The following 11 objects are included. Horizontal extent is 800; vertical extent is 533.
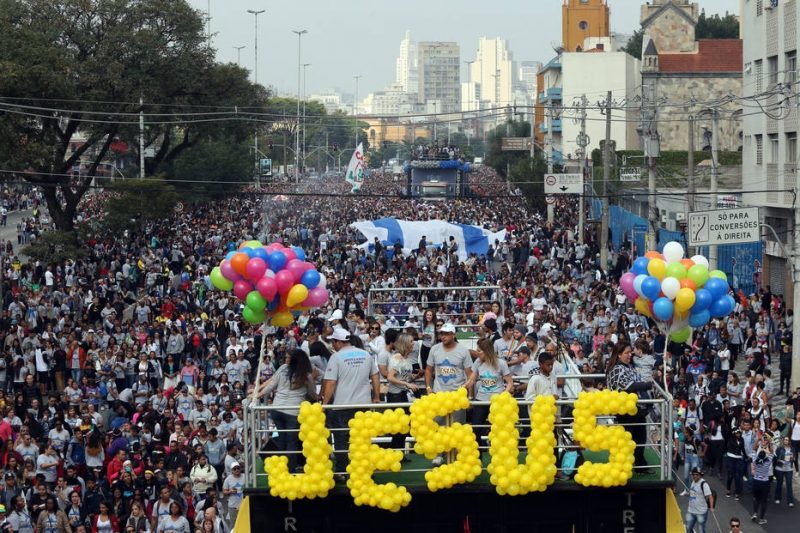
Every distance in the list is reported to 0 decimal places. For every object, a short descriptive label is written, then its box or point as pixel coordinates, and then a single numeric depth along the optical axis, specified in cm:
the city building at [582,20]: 13100
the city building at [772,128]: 3547
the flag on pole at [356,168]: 6725
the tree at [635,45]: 10800
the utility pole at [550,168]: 6059
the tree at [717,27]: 10506
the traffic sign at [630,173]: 5547
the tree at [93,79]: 4475
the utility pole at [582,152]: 5131
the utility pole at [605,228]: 4511
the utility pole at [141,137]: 4969
